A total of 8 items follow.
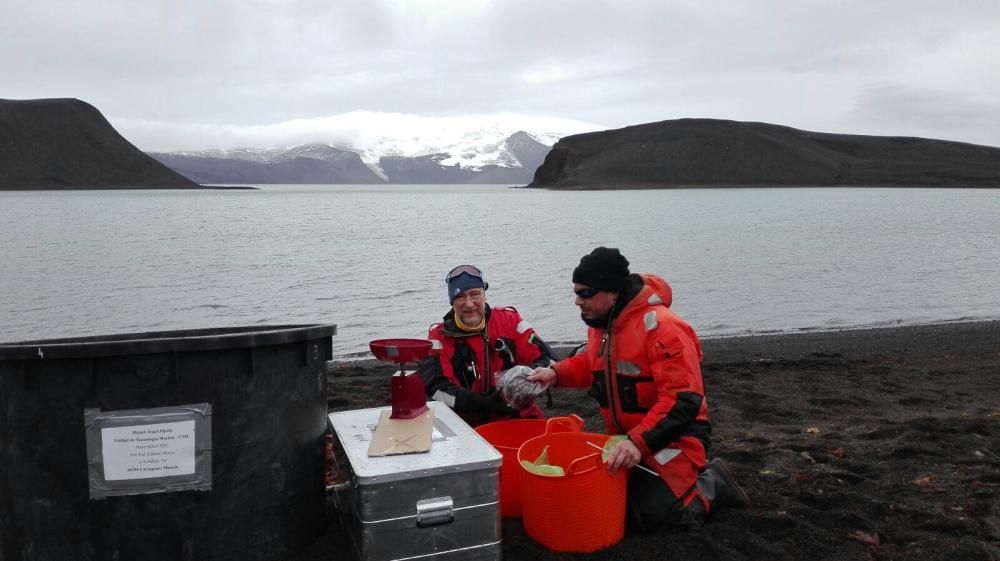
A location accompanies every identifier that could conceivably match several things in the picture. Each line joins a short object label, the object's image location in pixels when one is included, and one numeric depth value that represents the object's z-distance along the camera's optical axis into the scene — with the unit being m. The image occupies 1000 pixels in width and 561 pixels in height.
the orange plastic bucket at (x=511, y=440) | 4.60
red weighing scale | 4.06
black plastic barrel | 3.42
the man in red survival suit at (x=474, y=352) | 5.12
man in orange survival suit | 4.04
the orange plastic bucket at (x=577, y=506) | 3.99
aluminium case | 3.62
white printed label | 3.45
